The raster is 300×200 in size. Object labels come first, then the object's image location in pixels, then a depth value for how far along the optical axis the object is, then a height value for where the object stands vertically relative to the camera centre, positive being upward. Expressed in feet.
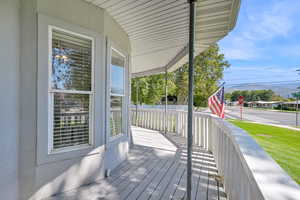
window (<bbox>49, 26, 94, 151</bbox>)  5.18 +0.45
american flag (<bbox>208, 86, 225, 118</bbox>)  8.92 -0.17
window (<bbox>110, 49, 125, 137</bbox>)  7.28 +0.45
